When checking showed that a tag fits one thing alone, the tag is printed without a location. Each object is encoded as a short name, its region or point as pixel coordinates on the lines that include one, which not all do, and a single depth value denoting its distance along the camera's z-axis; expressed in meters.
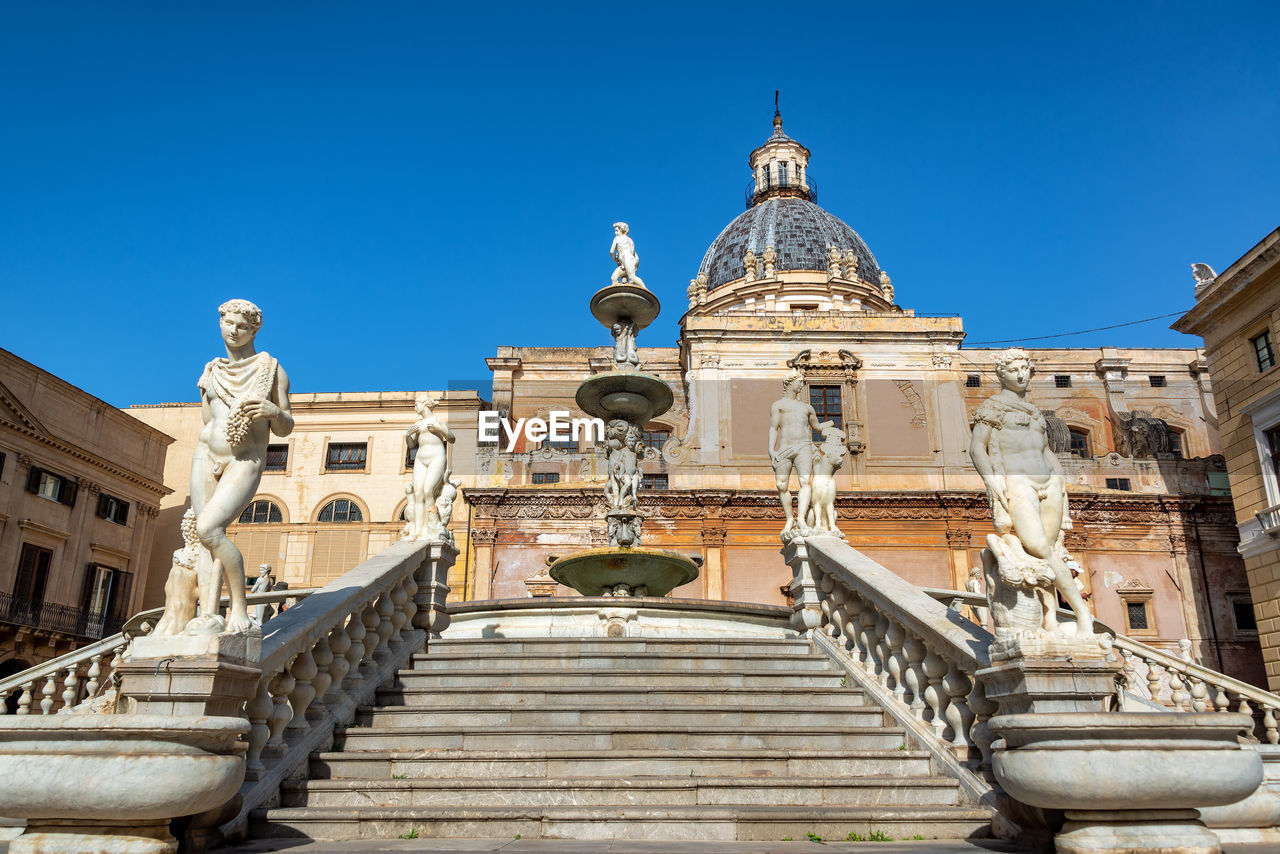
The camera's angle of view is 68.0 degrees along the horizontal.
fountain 12.70
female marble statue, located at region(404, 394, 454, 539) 10.19
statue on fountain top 16.64
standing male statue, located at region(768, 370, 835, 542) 10.59
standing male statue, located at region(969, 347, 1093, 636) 6.01
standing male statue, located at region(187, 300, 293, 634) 5.59
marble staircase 5.68
